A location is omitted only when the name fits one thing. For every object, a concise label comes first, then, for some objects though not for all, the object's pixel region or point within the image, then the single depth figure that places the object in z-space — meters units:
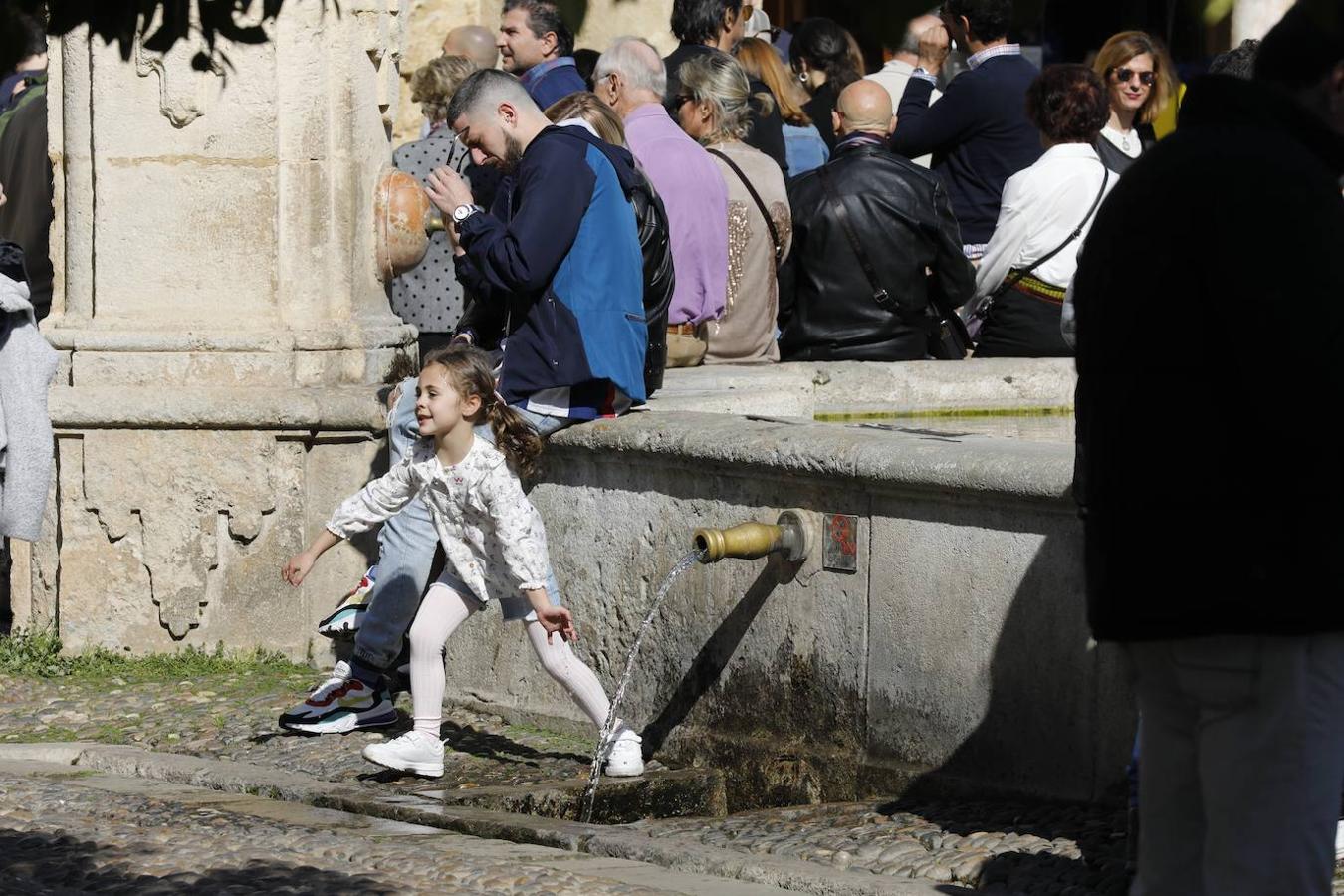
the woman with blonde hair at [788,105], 19.17
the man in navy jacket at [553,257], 13.16
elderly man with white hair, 15.41
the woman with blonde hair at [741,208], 15.91
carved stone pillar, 15.02
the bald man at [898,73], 20.27
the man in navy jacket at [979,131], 17.42
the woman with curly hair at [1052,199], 15.15
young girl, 12.54
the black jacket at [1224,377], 6.30
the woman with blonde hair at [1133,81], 17.36
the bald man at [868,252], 16.00
